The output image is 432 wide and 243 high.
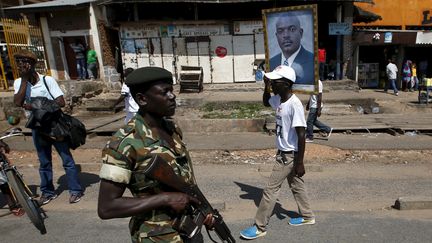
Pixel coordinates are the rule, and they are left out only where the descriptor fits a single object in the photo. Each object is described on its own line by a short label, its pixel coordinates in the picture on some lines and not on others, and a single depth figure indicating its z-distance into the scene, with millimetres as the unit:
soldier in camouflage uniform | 1617
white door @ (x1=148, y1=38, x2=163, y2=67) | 14555
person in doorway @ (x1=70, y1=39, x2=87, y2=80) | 14203
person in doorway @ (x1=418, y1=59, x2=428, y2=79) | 17052
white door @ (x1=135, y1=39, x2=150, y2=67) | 14562
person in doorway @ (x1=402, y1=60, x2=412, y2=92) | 15806
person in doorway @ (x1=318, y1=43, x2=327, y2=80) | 14414
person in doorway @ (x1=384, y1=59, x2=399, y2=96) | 14626
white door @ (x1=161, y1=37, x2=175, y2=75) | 14562
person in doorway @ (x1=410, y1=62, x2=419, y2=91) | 16000
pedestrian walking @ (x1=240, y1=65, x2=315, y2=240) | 3367
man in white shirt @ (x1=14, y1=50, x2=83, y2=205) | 4199
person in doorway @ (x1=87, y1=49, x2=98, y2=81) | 13758
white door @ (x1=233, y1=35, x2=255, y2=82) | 14555
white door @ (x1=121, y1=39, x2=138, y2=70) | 14570
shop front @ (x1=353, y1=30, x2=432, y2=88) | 16625
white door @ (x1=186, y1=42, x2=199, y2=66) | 14625
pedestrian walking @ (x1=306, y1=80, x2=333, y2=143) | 7279
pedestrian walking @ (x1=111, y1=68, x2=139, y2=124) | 5889
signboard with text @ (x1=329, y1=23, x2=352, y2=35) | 14164
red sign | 14648
